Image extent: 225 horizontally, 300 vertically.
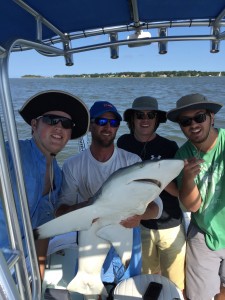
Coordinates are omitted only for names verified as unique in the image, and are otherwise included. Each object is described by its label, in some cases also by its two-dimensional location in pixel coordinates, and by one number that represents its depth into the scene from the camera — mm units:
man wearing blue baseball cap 2213
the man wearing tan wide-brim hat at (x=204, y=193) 2271
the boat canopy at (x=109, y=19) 1991
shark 1471
